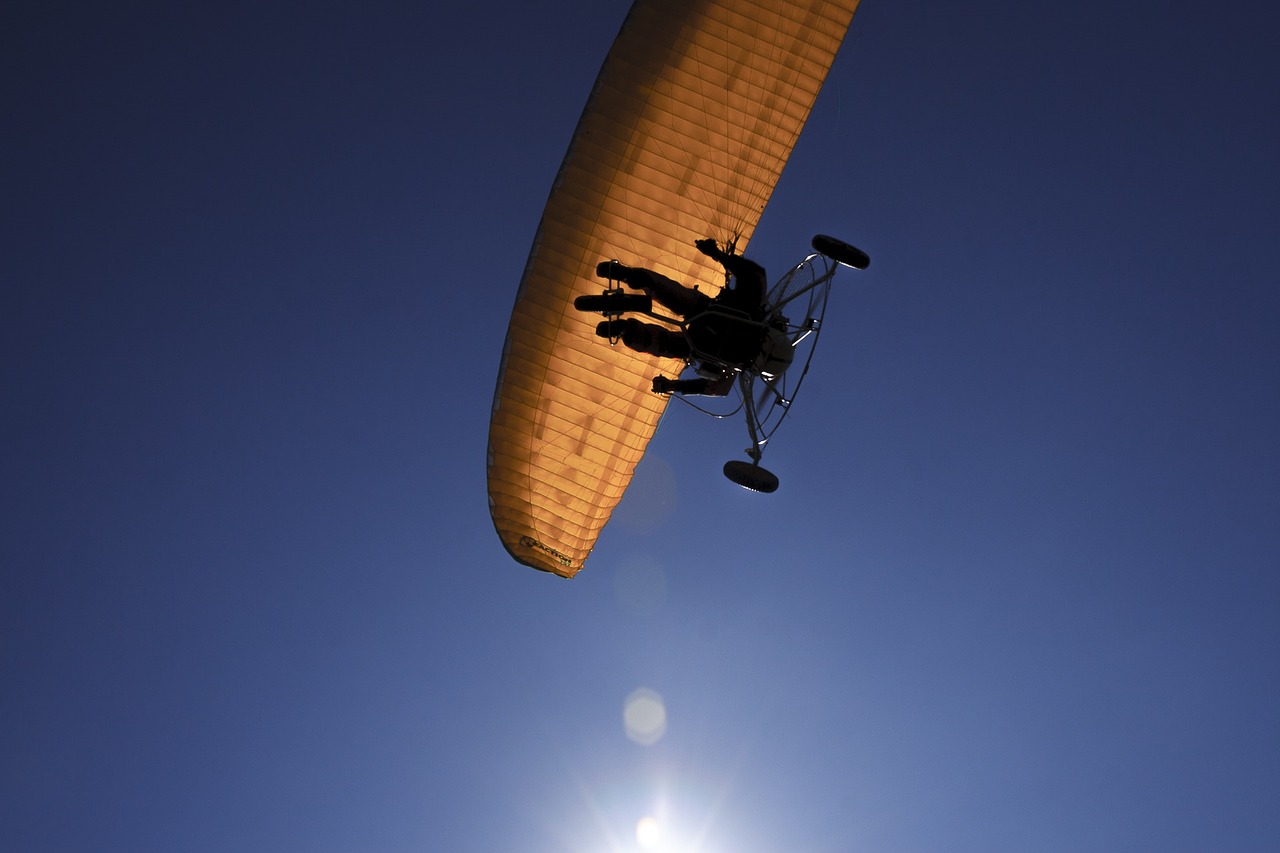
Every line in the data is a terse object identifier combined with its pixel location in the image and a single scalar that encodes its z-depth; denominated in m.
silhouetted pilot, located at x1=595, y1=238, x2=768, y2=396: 13.77
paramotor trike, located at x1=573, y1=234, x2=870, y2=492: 13.66
